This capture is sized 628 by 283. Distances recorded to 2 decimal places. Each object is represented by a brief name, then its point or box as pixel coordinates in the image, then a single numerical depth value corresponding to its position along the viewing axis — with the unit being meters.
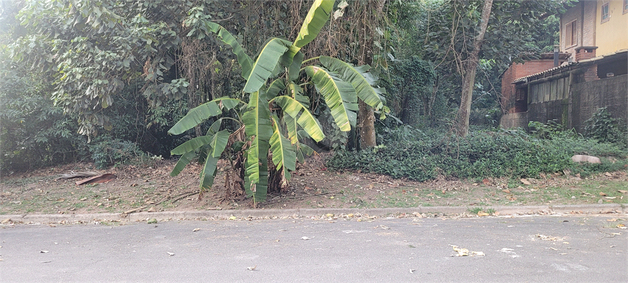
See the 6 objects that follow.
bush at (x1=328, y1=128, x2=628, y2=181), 11.39
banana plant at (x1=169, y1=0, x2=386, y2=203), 7.69
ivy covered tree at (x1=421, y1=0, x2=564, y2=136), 13.05
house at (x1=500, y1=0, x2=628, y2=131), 15.41
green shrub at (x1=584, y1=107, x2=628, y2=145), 13.83
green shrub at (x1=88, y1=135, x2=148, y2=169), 12.99
